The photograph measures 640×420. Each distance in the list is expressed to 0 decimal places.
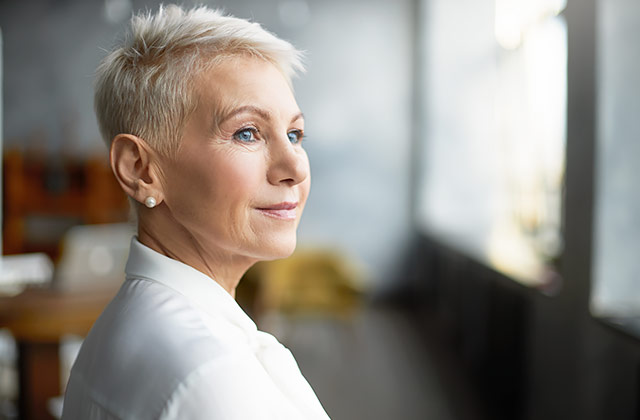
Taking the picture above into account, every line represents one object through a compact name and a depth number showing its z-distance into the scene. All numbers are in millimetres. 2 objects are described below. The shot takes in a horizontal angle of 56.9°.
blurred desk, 2500
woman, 640
